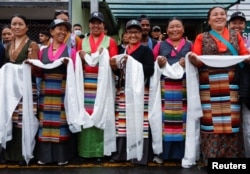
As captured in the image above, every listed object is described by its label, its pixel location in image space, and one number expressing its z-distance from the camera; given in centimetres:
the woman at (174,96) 464
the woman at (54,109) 469
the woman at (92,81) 475
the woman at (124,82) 469
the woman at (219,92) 438
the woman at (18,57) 476
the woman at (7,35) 620
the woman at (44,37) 689
